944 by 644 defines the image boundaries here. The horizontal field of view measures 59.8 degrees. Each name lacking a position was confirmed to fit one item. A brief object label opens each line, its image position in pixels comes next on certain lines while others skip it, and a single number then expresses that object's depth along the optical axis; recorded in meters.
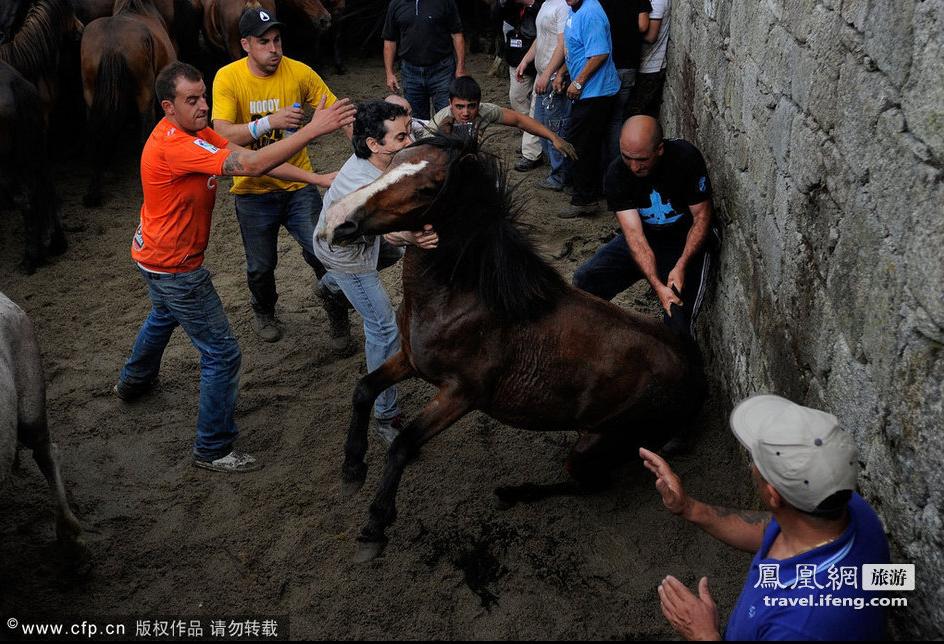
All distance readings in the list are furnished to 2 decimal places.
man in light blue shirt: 7.24
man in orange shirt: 4.05
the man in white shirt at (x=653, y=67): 7.65
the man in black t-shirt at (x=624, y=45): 7.58
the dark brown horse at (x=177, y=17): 9.98
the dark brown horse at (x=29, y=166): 7.02
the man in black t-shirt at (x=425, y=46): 8.27
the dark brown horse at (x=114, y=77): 8.44
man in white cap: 2.11
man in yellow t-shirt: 5.36
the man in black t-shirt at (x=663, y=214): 4.54
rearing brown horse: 3.55
